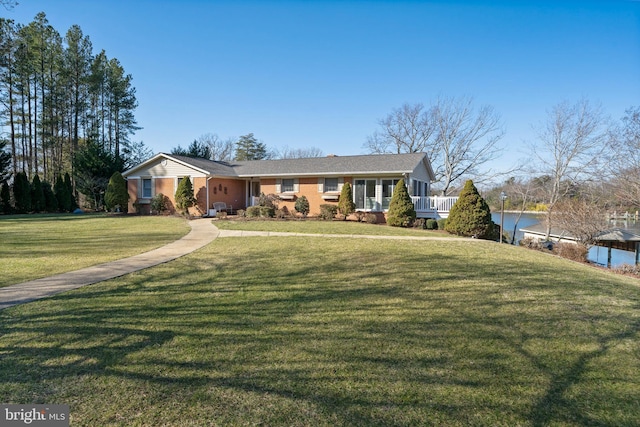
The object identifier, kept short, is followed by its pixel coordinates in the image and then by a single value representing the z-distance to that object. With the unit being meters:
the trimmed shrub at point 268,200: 18.44
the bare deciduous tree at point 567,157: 20.98
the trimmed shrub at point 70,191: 23.23
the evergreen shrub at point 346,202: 17.17
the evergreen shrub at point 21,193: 20.77
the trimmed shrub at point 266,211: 17.20
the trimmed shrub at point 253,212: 17.31
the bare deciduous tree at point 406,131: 30.61
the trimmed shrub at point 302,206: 18.28
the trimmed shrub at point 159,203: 19.31
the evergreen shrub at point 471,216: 13.73
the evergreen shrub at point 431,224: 15.91
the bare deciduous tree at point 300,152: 52.69
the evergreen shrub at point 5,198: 20.30
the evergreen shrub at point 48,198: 22.38
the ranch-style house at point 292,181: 17.73
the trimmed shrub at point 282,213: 17.84
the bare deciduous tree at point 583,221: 15.73
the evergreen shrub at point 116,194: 19.77
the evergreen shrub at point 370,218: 17.02
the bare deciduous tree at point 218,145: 49.22
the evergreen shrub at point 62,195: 22.91
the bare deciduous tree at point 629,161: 15.74
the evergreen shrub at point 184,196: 18.23
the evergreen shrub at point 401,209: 15.61
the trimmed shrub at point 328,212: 17.22
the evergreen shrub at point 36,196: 21.58
